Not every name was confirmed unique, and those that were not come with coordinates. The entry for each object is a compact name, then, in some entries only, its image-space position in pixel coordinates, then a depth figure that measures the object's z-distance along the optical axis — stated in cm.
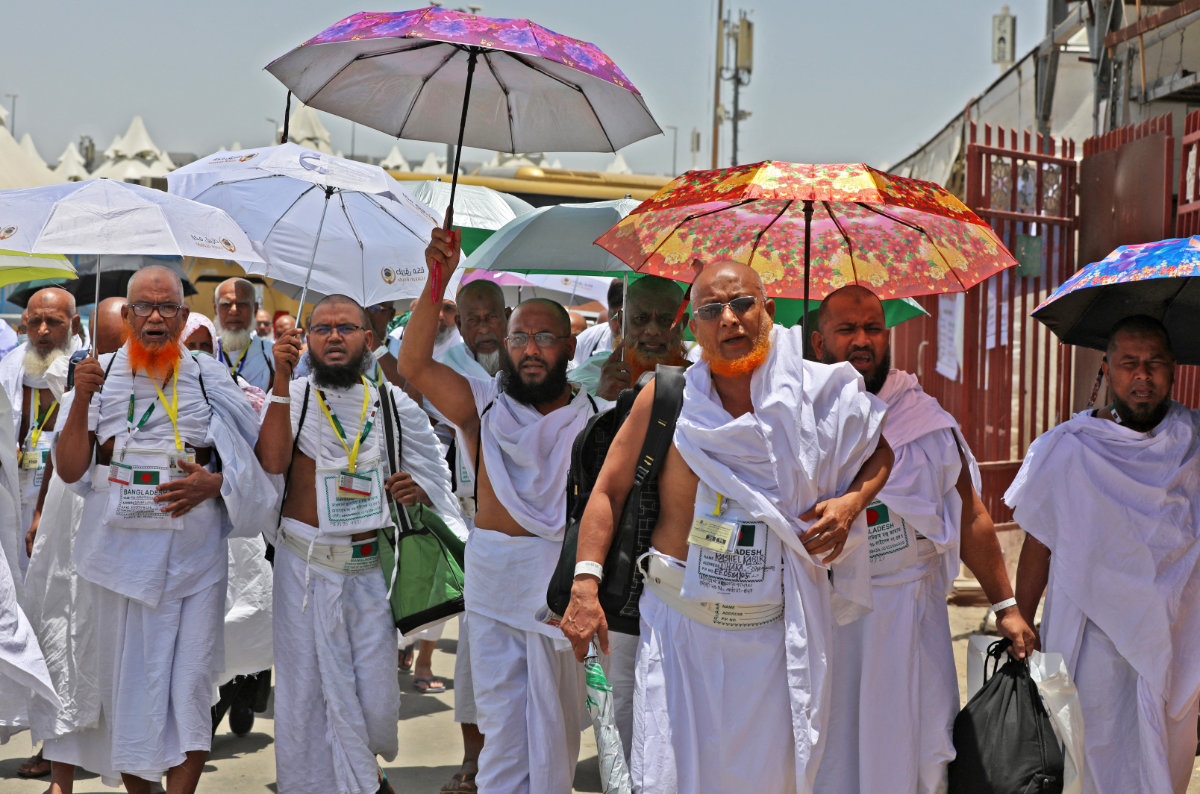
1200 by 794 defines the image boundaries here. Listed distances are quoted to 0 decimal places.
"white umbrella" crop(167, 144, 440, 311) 651
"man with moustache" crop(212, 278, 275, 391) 794
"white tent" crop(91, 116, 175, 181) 3722
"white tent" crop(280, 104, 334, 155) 2715
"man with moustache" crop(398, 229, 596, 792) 481
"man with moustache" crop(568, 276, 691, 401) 588
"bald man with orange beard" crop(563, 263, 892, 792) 359
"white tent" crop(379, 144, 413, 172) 4101
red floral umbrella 482
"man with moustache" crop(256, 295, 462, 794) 519
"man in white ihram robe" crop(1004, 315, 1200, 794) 448
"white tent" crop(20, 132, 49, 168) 5025
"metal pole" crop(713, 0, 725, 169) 3206
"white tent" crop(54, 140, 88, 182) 4293
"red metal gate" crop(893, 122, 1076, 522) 858
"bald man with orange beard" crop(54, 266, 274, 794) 501
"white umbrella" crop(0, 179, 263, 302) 503
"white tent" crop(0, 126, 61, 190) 2091
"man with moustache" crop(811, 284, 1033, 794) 419
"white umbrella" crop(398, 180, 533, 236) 767
